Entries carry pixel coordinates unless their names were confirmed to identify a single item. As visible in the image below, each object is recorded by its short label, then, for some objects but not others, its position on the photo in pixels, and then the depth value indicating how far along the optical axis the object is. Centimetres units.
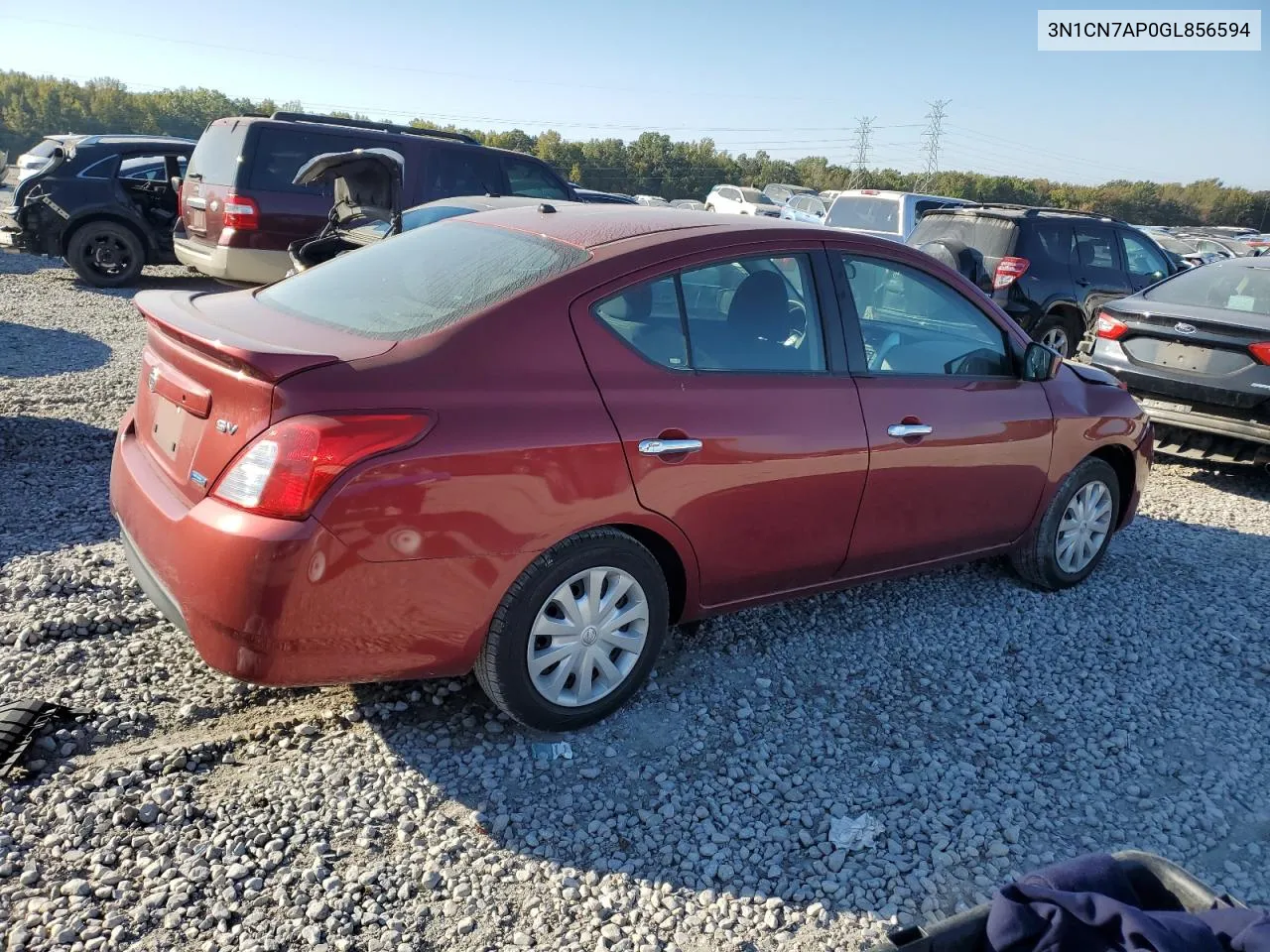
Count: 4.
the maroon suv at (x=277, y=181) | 1028
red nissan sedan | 263
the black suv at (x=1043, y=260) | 1034
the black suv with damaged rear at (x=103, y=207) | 1169
